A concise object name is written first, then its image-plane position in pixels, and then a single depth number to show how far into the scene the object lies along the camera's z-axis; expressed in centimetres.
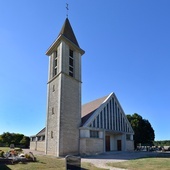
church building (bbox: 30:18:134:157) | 2155
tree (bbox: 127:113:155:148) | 3819
